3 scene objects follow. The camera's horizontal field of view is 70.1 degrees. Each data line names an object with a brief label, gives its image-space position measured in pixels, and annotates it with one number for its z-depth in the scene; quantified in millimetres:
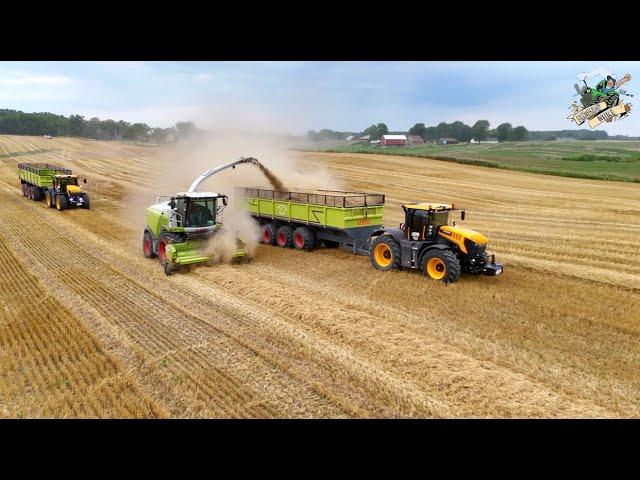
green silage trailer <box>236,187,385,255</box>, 14922
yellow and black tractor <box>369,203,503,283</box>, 12180
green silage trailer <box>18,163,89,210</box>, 24261
